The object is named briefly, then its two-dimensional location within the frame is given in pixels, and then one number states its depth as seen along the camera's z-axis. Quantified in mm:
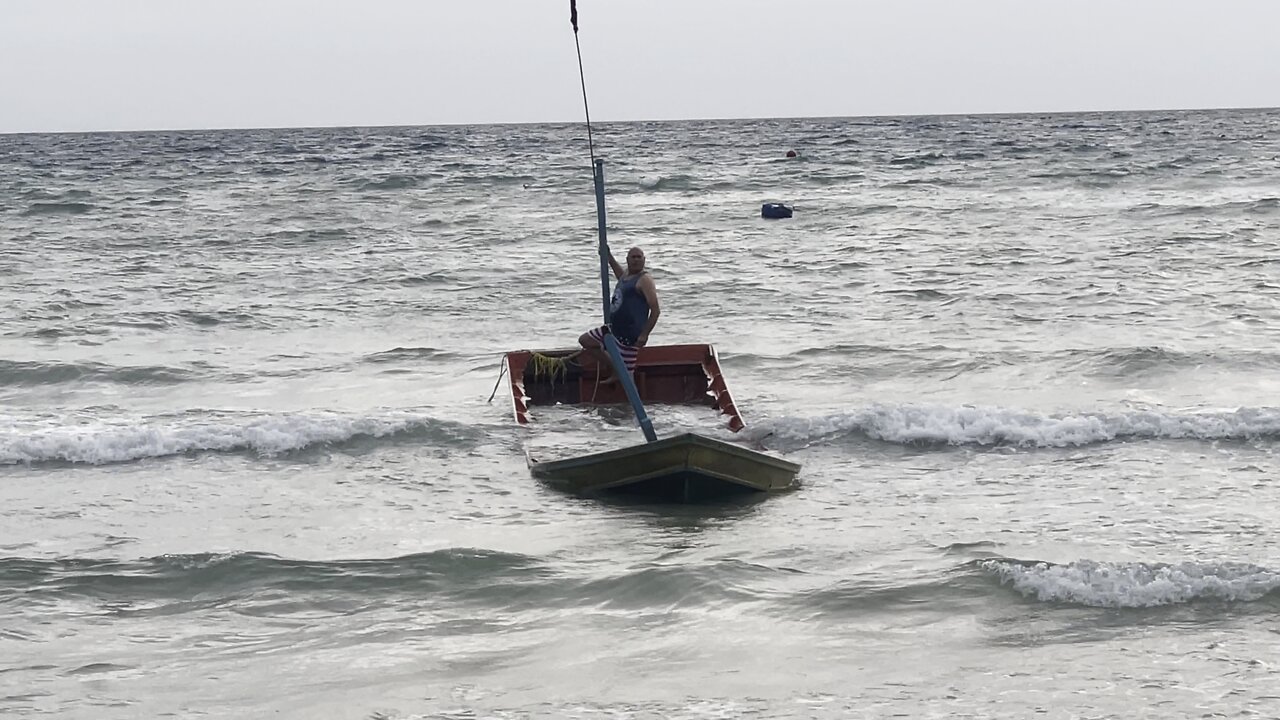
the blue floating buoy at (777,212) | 67250
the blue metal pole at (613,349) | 19781
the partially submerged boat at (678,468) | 18609
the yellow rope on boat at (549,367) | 25719
